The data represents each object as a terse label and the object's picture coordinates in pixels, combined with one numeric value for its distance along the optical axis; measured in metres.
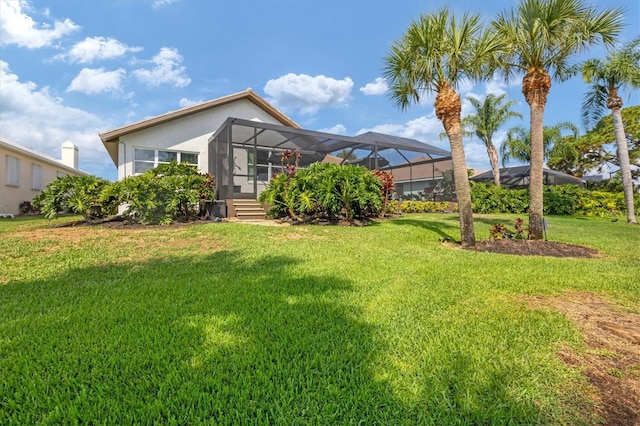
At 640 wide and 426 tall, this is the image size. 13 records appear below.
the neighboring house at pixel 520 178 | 21.48
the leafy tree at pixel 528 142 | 22.11
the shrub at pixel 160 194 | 8.34
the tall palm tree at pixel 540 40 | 6.74
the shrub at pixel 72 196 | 8.41
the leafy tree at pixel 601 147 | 21.55
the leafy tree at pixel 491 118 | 21.58
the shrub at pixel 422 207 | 16.19
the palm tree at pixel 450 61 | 6.48
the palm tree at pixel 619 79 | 11.92
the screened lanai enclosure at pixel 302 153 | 12.15
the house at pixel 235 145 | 12.27
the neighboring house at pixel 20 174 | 14.03
